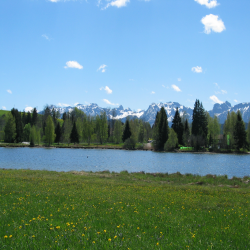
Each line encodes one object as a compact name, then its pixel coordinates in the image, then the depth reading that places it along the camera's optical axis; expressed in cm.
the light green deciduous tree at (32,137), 11056
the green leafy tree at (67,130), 13625
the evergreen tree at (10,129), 11484
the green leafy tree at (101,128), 13200
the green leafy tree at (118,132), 13225
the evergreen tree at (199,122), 10325
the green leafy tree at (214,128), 11194
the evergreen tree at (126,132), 13138
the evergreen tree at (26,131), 13495
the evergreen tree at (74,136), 12812
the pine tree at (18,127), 12041
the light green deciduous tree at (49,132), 11600
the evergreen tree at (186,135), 10869
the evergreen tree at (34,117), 15868
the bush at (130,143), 11112
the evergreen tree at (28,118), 15854
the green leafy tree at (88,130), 12689
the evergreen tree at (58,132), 13275
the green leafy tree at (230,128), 9562
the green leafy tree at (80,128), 13175
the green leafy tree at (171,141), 9700
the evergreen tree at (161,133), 10169
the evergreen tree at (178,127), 10826
